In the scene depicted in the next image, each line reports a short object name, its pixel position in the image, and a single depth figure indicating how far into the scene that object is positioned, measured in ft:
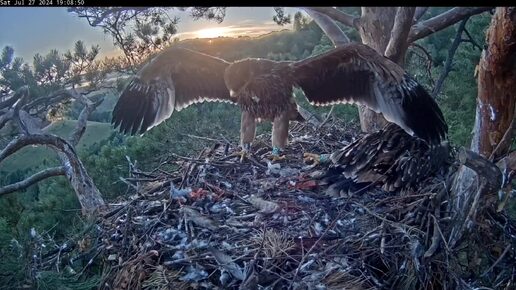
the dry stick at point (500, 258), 7.50
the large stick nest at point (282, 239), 7.51
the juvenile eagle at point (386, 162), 9.48
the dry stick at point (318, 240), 7.25
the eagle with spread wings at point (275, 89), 9.70
